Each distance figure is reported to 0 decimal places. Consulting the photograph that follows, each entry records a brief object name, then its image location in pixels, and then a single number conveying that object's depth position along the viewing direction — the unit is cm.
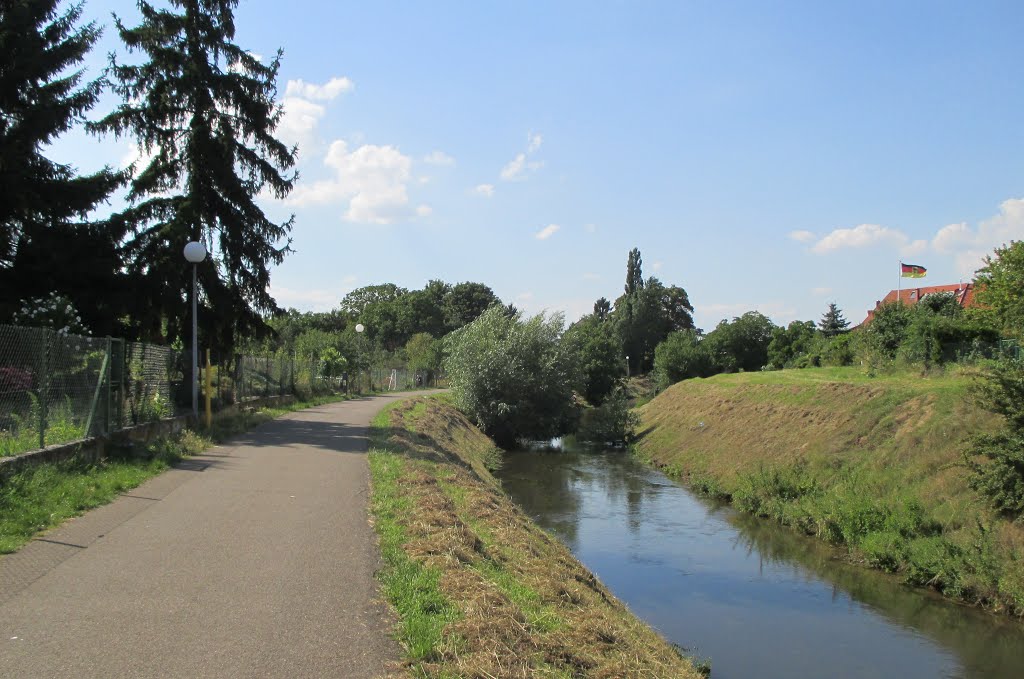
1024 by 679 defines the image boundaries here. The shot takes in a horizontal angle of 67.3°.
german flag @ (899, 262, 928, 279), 6022
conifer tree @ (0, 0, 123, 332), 1934
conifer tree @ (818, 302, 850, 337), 8419
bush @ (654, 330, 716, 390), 7062
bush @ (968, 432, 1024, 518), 1358
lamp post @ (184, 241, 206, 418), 1700
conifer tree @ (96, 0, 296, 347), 1991
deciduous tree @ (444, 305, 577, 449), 3728
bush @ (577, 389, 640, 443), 3891
